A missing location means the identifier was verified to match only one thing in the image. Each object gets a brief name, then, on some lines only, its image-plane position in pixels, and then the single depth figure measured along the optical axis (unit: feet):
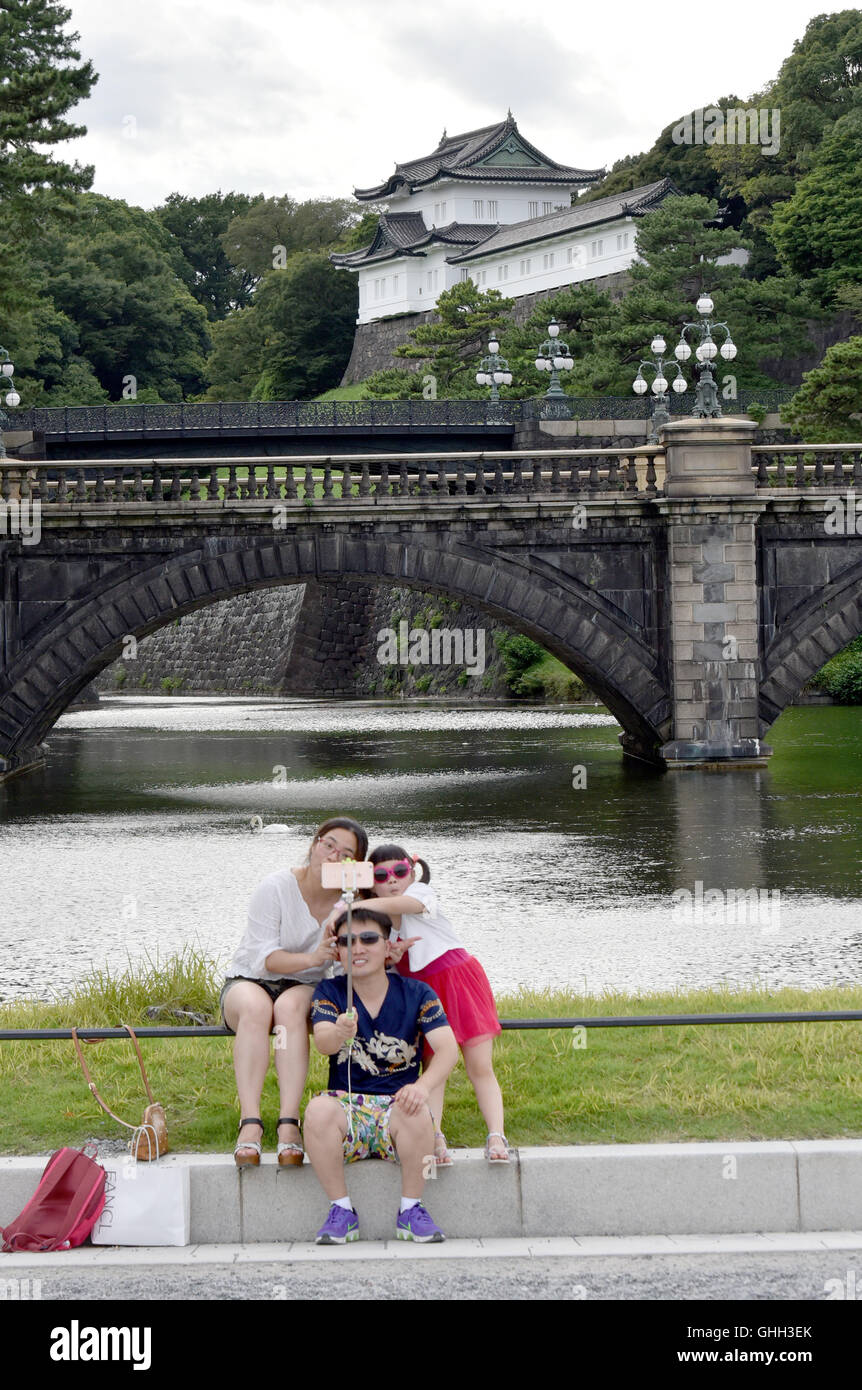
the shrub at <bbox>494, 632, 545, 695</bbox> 221.25
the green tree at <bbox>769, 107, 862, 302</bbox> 239.71
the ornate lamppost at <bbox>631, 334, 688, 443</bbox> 159.33
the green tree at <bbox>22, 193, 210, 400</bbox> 315.37
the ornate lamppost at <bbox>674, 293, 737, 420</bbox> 128.36
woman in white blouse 27.50
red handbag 25.34
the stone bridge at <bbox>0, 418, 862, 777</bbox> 121.29
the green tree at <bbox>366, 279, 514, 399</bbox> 282.77
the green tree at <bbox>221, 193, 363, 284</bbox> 412.16
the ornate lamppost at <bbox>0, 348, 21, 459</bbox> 171.07
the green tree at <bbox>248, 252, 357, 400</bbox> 371.97
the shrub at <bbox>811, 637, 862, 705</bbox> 190.19
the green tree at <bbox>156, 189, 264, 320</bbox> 426.92
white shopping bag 25.89
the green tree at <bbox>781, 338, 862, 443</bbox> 187.73
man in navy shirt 25.73
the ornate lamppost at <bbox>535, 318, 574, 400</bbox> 204.64
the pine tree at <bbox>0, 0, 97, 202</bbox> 141.18
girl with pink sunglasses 28.53
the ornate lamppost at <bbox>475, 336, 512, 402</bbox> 213.46
